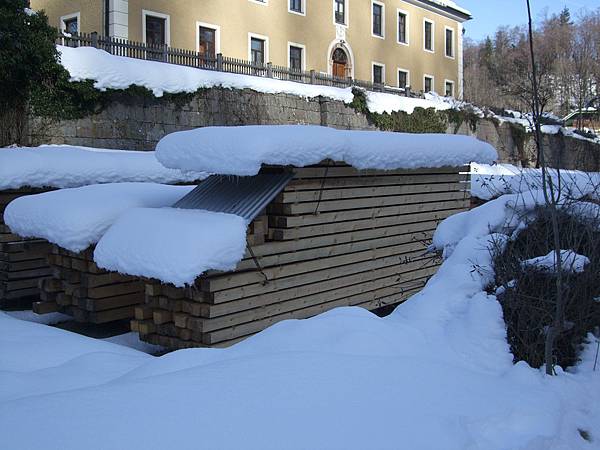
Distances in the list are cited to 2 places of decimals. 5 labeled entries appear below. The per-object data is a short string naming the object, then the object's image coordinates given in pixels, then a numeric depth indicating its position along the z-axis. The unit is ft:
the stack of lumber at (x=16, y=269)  29.45
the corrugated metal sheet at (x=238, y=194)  22.85
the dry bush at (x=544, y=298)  15.21
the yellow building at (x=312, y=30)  68.59
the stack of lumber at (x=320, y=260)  22.27
